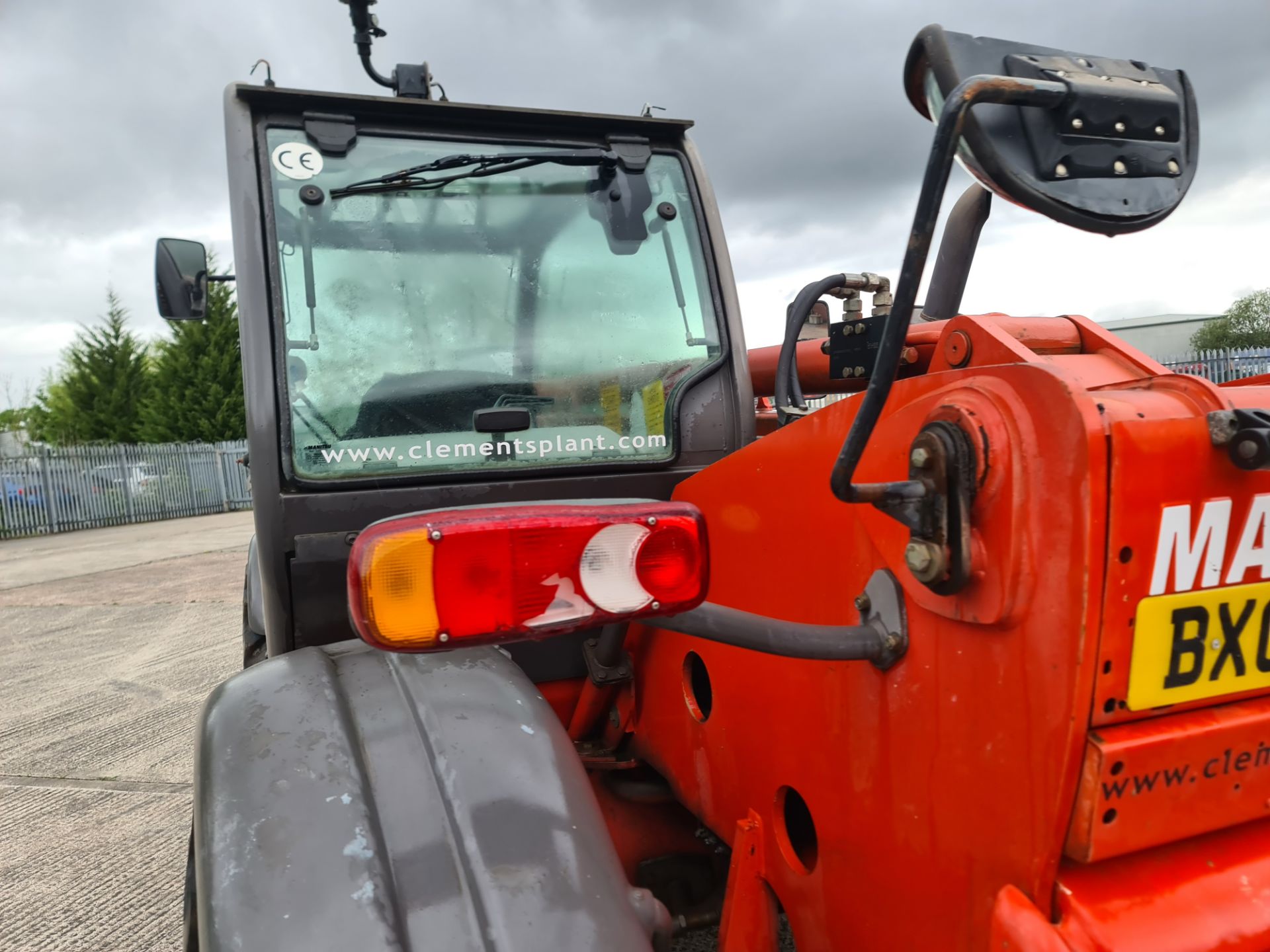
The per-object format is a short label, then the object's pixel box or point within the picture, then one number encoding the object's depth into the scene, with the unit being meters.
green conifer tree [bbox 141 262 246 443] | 29.55
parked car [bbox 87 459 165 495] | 19.33
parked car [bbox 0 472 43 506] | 17.16
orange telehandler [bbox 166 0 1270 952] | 0.85
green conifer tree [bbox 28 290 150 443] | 30.97
